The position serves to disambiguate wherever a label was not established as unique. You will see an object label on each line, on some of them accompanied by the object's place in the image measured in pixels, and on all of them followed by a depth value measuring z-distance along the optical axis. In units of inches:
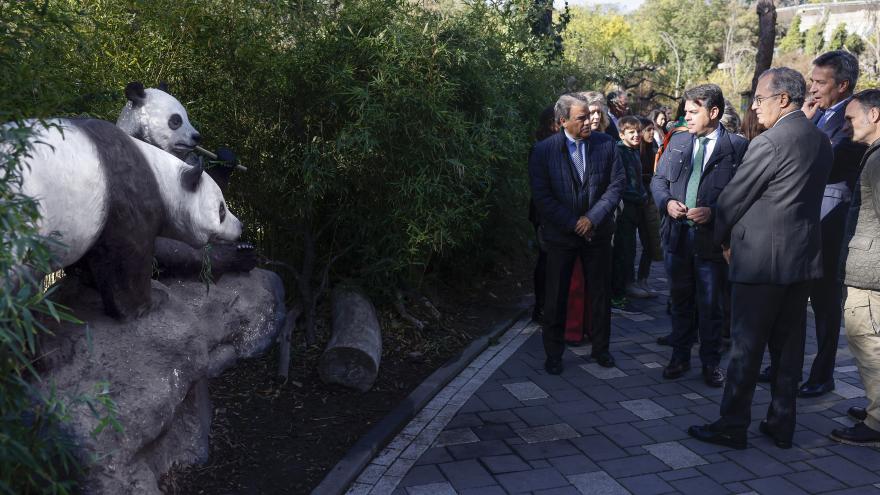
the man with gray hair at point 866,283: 182.1
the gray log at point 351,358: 216.5
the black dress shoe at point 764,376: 230.2
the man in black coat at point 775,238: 172.6
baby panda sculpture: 159.6
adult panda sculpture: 120.0
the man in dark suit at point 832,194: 213.5
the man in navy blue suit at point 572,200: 232.4
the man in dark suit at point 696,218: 221.8
